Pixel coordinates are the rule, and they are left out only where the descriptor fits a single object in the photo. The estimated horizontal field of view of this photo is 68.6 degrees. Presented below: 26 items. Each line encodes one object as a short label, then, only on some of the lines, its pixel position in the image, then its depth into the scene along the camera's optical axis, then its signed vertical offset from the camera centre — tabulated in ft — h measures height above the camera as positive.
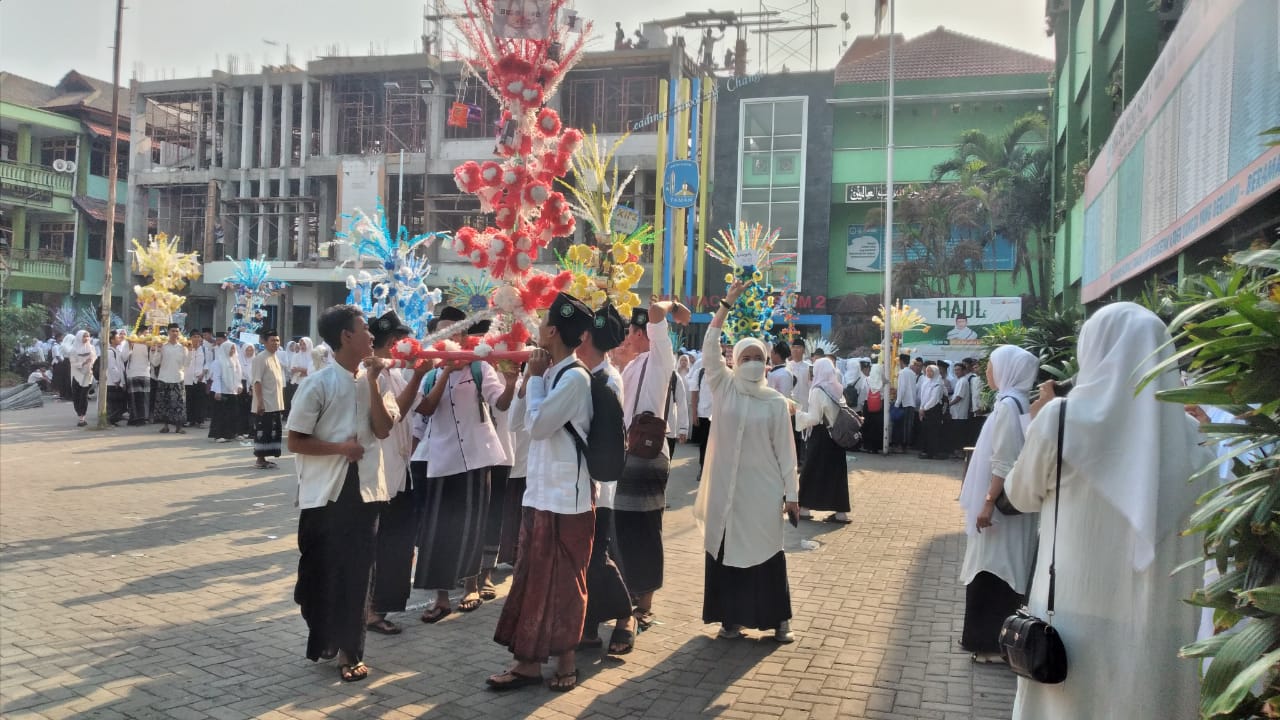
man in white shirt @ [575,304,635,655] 17.65 -4.43
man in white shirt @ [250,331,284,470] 41.96 -2.89
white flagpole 57.93 +4.98
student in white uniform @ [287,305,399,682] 16.12 -2.69
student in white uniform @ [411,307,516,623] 20.11 -2.68
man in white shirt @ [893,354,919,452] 59.82 -2.48
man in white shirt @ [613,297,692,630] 18.89 -2.97
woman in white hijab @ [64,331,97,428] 61.62 -2.32
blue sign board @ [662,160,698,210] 66.08 +12.69
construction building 113.29 +25.62
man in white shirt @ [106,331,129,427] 59.36 -3.17
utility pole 56.29 +6.01
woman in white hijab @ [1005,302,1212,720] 10.25 -1.80
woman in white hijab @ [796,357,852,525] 32.89 -3.87
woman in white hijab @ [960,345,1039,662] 17.33 -3.24
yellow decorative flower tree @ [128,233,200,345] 62.34 +3.53
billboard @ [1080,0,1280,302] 21.13 +6.89
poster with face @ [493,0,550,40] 19.26 +6.80
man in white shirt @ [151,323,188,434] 57.82 -2.77
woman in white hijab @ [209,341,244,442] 53.47 -2.98
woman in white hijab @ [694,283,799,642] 18.66 -2.73
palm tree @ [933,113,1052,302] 86.53 +18.01
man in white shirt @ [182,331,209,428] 61.11 -2.85
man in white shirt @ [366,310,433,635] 18.99 -3.98
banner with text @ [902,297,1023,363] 71.67 +3.91
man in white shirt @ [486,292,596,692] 15.58 -3.07
